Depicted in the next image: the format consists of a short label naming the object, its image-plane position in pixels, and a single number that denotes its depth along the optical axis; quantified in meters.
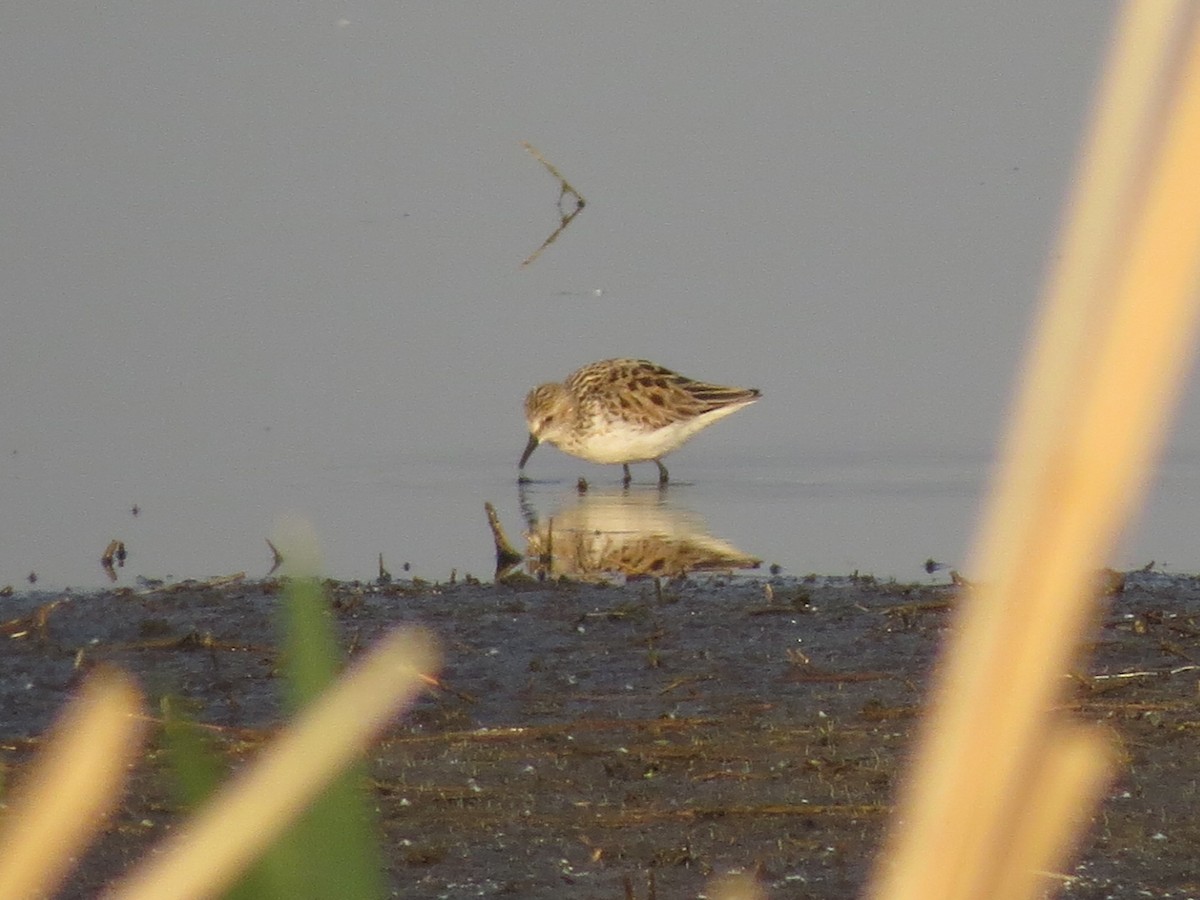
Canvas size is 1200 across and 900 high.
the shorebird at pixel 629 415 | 12.57
